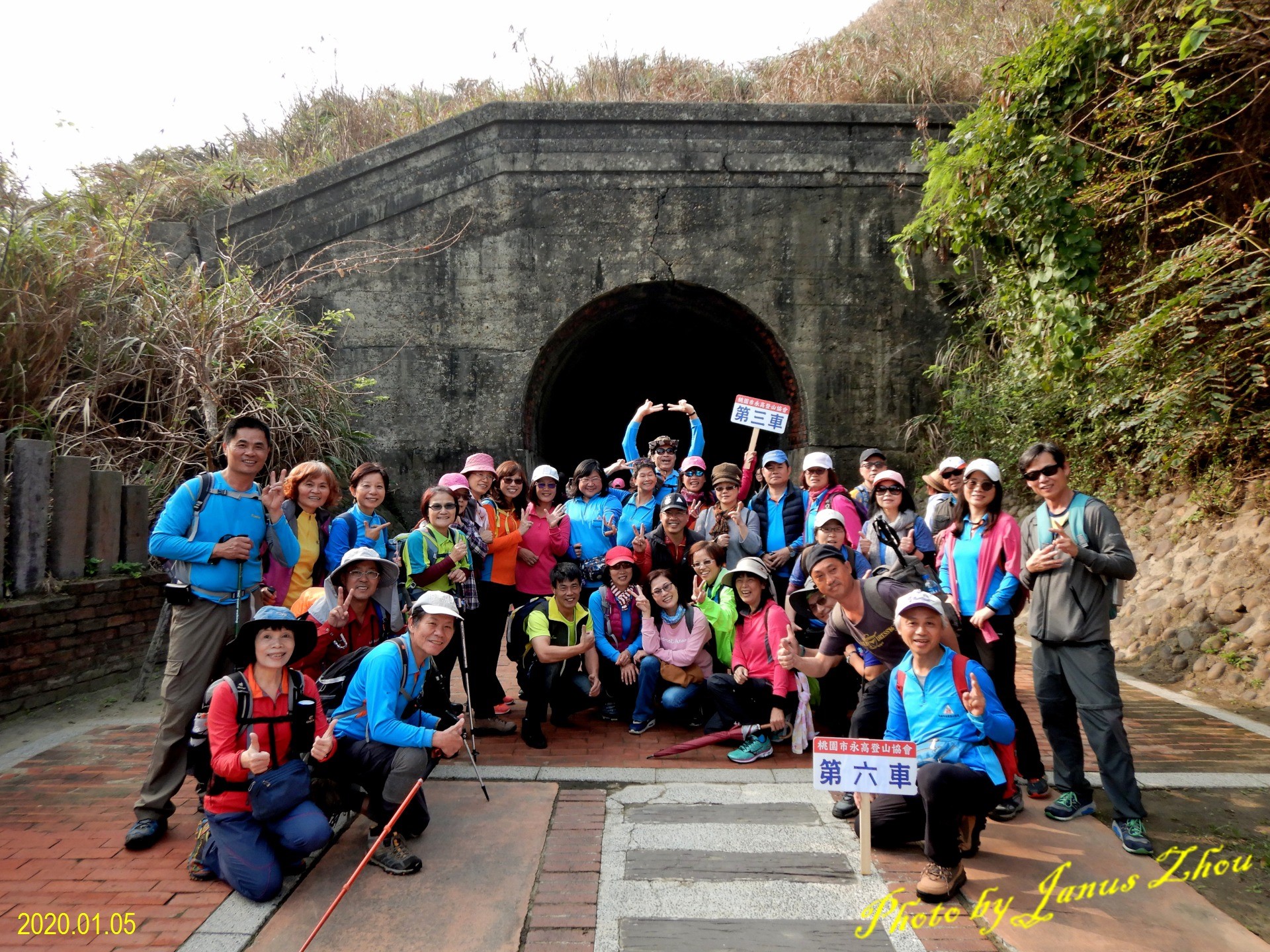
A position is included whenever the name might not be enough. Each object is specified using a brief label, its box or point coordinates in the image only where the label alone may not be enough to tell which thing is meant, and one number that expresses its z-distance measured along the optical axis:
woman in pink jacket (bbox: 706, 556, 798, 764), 5.07
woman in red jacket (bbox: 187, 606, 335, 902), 3.41
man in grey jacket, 3.89
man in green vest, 5.35
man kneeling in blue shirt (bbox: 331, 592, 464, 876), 3.72
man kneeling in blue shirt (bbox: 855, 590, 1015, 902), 3.38
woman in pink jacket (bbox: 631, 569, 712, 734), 5.46
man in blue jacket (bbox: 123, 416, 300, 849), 3.94
